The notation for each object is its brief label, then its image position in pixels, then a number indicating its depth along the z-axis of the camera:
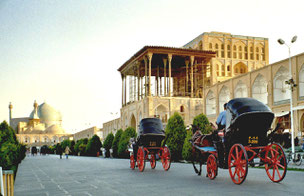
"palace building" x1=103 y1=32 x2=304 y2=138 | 35.28
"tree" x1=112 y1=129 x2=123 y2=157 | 33.42
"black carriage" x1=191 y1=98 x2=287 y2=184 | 7.91
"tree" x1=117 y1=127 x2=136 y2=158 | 29.33
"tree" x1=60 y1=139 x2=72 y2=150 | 58.38
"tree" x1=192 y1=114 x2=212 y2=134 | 18.42
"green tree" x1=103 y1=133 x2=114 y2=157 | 36.24
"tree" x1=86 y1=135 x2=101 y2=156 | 41.72
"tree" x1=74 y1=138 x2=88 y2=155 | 47.16
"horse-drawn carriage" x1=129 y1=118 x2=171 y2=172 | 13.26
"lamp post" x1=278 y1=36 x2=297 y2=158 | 22.47
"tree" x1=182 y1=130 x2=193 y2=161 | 19.25
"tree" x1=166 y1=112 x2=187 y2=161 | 21.75
